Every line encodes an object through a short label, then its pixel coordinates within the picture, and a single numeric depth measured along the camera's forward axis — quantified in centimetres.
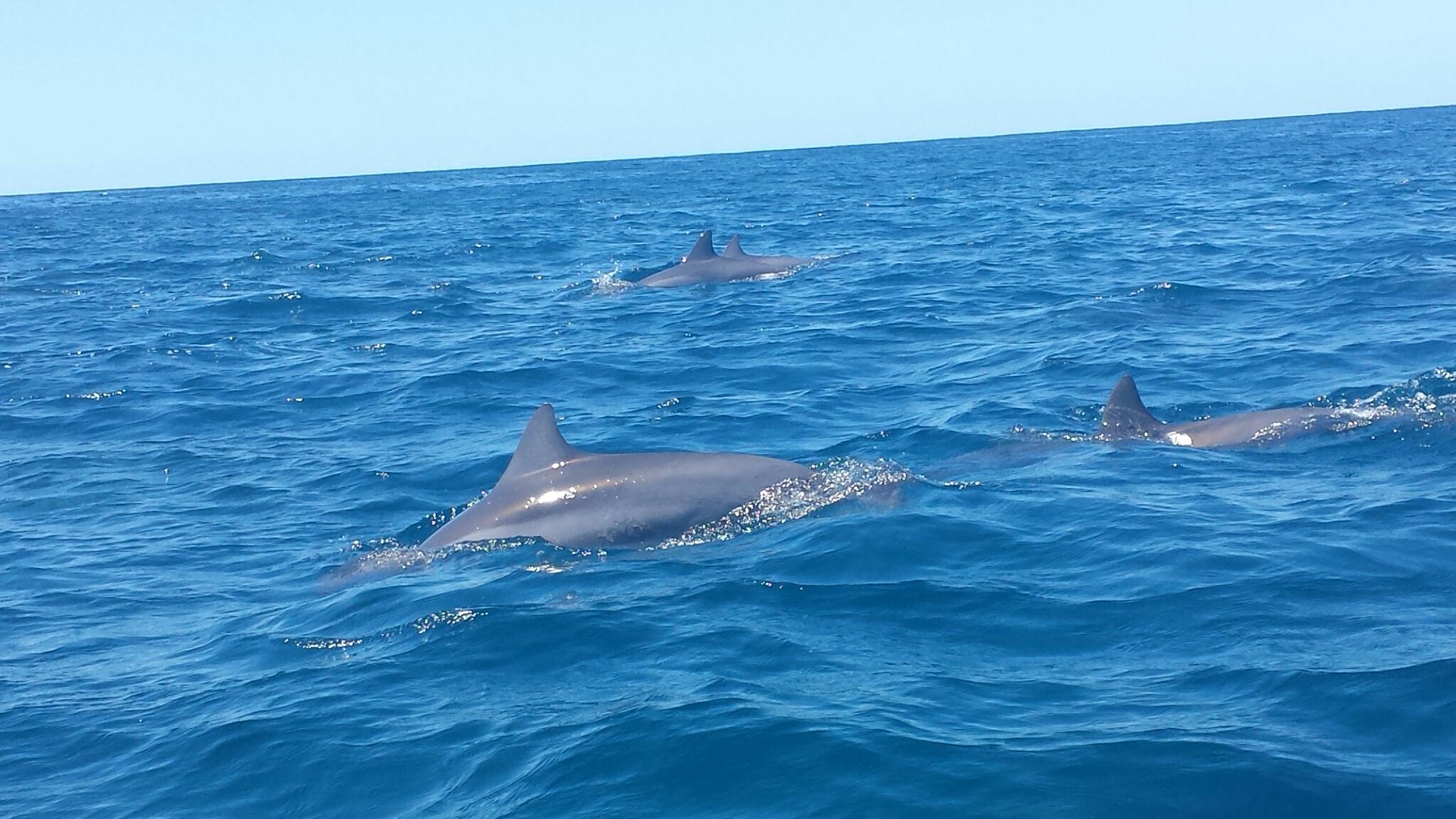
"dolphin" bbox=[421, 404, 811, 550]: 1096
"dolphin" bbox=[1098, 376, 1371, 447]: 1291
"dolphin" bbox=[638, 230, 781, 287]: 2888
